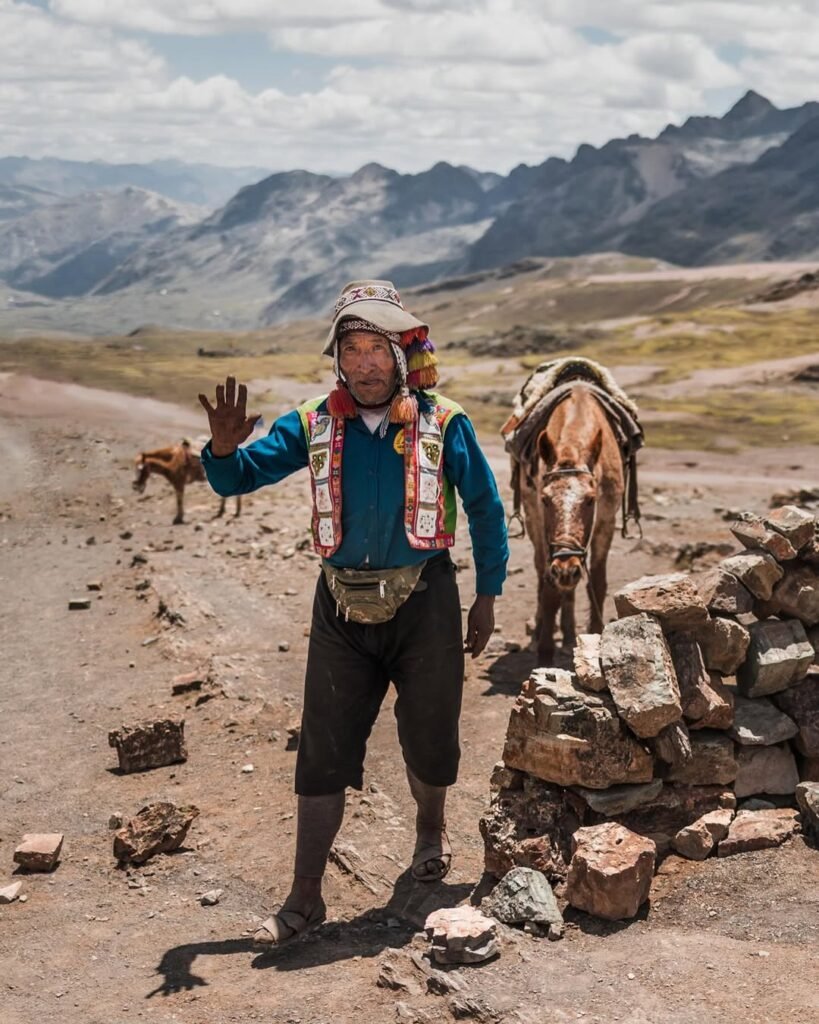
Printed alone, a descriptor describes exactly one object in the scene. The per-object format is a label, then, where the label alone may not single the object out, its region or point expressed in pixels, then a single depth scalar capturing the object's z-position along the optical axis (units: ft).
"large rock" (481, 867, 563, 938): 17.78
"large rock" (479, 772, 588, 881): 19.36
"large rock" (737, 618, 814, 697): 21.63
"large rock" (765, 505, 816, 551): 23.04
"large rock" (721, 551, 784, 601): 22.43
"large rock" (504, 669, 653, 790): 19.53
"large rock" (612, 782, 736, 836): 20.11
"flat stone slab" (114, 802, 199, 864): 21.97
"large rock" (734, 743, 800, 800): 21.03
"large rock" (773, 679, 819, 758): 21.45
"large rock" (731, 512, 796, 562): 22.82
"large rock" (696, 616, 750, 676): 21.34
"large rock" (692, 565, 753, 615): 21.91
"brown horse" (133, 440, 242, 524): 62.59
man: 17.78
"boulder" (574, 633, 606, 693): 20.25
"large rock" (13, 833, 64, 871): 21.76
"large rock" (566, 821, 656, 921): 17.72
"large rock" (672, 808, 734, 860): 19.61
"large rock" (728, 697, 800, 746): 20.89
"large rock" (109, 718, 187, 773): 27.45
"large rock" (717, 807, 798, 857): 19.47
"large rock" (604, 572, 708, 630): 20.88
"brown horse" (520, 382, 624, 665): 28.60
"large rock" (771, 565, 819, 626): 22.81
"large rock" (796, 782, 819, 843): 19.48
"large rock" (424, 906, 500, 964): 16.35
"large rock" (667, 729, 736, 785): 20.52
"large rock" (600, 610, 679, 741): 19.49
